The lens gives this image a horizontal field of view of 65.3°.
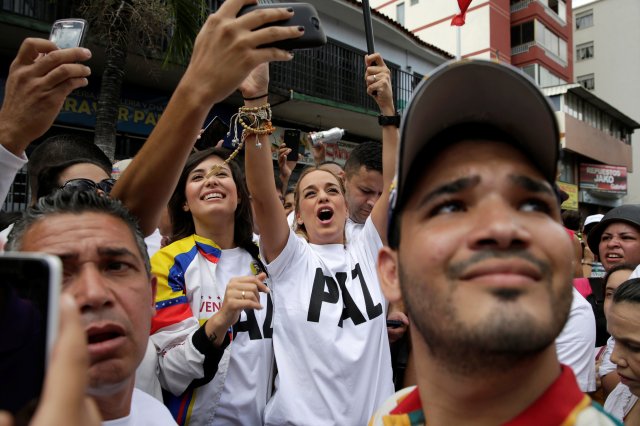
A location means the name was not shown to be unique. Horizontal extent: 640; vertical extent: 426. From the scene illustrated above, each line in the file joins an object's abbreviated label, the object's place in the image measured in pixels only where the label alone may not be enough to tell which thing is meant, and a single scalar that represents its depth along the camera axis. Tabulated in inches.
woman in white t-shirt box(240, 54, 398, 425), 93.8
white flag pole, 98.3
